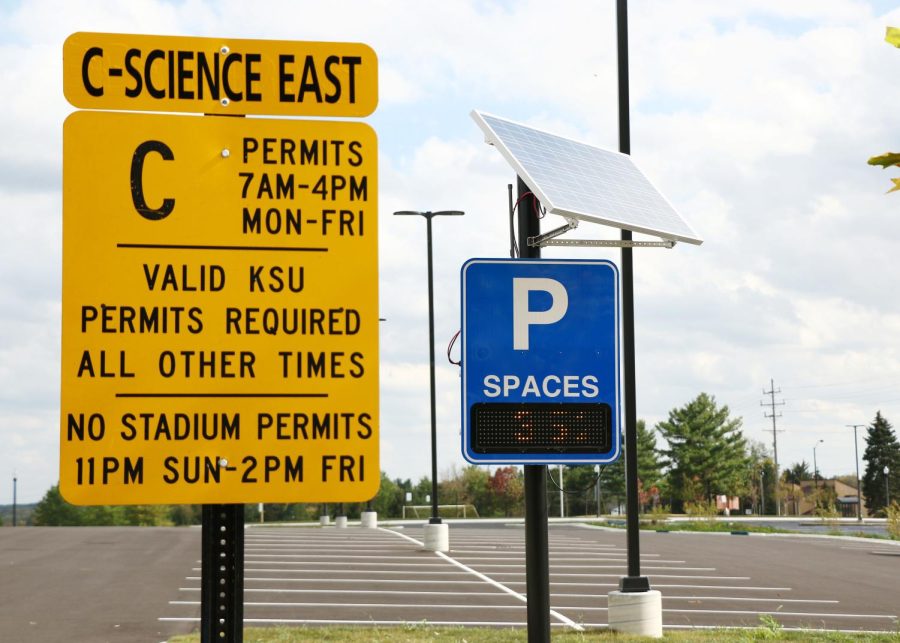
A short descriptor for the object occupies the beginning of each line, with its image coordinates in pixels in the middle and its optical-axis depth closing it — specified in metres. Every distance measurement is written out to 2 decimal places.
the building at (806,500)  109.19
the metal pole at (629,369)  12.52
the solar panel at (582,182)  5.59
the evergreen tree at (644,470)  85.31
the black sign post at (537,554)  4.74
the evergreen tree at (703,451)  86.81
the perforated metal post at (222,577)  2.97
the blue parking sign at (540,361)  4.68
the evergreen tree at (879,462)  102.69
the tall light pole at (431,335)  27.85
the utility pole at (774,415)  110.31
